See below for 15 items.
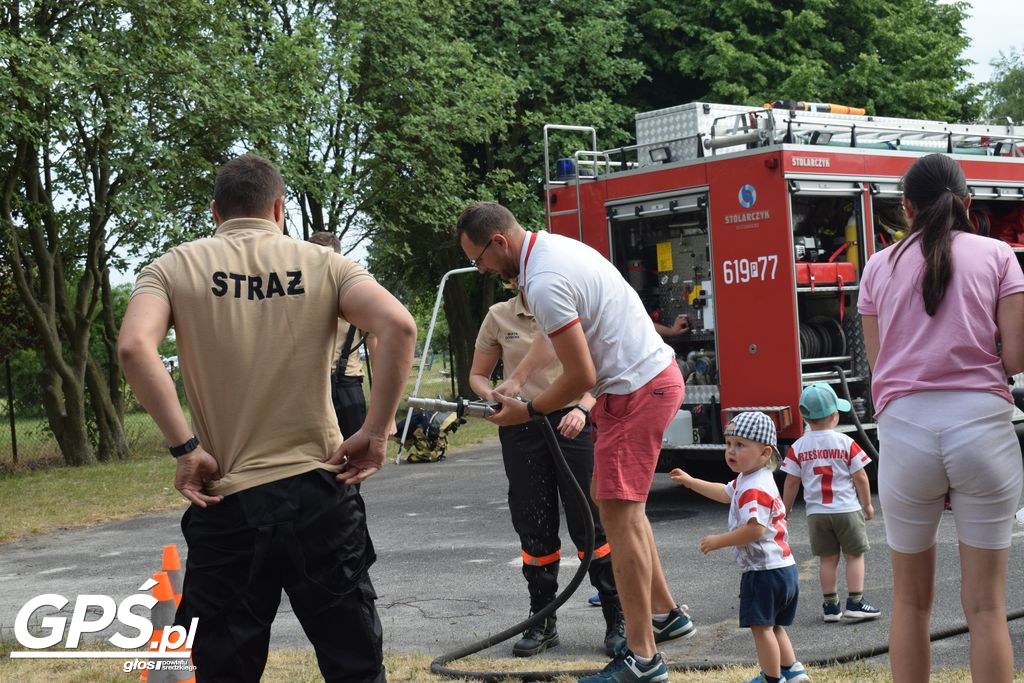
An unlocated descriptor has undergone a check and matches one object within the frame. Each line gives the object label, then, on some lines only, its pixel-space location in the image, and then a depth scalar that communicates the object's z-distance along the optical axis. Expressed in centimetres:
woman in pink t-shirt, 376
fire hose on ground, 516
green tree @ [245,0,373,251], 1830
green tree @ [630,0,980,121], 2556
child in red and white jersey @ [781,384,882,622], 609
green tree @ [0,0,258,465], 1461
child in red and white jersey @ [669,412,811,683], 458
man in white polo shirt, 472
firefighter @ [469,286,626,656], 585
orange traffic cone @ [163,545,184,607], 491
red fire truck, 962
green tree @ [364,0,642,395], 2239
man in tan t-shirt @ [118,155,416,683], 351
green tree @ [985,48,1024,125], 5291
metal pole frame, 1405
